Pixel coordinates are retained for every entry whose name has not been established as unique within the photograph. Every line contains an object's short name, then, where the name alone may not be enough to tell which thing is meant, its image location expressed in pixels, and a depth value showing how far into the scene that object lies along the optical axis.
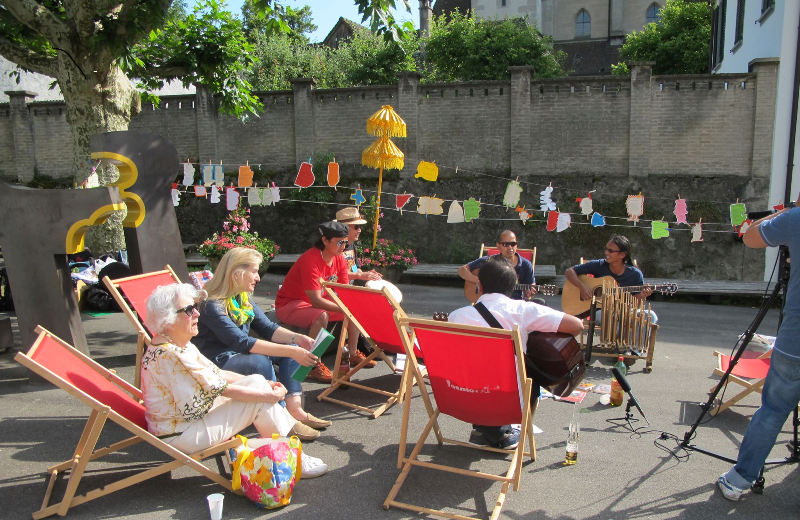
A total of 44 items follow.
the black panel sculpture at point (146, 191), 5.61
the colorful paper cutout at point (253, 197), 12.01
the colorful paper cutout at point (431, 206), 11.47
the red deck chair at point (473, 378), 3.07
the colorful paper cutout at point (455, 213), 12.83
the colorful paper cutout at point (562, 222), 11.77
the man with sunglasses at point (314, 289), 5.14
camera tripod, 3.35
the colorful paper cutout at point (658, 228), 10.53
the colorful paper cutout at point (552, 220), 11.48
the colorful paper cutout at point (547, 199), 12.16
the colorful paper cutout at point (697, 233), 11.14
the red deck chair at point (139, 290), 4.25
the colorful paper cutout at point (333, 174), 11.65
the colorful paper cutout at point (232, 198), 11.65
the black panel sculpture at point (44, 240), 5.07
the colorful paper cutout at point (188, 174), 12.04
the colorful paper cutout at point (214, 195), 11.95
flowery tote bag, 3.04
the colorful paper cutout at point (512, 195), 12.15
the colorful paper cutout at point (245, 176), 11.63
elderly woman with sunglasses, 3.08
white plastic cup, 2.93
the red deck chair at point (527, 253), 7.74
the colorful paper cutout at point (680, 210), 11.54
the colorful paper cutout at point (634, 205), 11.85
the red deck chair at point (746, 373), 4.25
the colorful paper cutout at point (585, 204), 11.95
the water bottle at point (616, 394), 4.61
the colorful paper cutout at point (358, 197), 11.46
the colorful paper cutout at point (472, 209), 12.27
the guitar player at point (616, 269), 5.94
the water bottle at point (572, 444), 3.64
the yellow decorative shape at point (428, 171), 10.77
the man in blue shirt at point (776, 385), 3.06
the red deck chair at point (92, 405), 2.96
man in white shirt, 3.49
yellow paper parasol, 9.46
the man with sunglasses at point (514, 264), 5.86
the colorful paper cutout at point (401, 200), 12.16
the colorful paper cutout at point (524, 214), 12.10
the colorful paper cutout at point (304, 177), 11.46
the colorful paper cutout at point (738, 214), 10.67
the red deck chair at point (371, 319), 4.48
